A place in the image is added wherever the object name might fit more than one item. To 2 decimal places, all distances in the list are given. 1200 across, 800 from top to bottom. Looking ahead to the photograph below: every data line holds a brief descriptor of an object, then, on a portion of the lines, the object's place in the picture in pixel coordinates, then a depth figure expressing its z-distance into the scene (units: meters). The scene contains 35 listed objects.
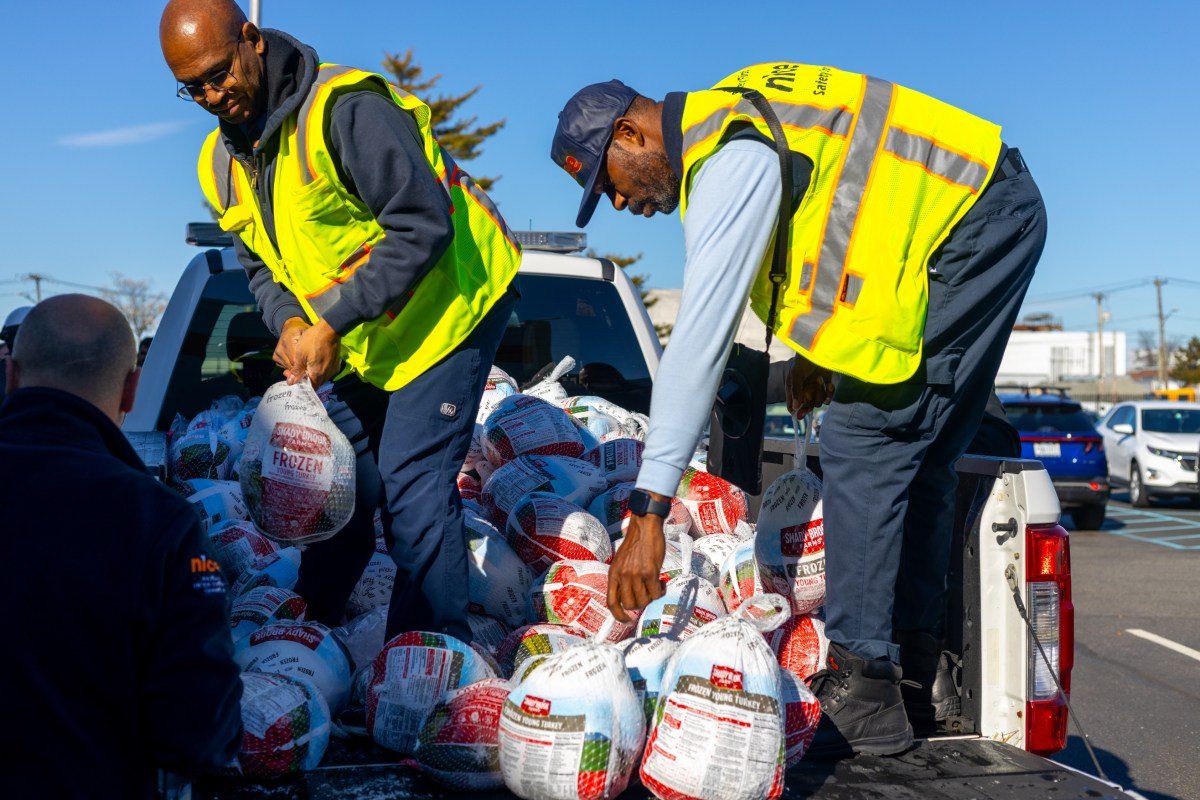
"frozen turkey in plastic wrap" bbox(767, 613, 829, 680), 3.23
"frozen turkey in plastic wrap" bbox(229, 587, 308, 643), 3.21
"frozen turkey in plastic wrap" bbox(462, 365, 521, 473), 4.61
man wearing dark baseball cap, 2.54
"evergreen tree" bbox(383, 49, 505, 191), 22.58
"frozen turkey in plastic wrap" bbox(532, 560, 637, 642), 3.33
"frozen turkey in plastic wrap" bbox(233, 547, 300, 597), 3.55
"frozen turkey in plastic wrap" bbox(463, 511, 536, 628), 3.53
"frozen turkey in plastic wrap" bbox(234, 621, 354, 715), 2.78
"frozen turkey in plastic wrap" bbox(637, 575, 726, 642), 3.09
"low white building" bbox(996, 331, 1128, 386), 68.31
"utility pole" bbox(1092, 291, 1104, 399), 72.94
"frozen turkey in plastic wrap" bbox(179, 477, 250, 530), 3.89
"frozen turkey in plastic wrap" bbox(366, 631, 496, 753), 2.65
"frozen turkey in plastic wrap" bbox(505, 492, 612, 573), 3.70
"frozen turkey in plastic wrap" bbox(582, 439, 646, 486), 4.46
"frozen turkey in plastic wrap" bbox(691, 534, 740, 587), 3.73
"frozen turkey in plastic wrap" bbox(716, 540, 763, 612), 3.47
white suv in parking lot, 18.44
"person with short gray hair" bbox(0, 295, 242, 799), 1.67
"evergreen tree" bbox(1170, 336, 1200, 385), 68.44
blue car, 15.29
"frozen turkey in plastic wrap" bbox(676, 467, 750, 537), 4.14
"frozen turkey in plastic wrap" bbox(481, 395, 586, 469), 4.42
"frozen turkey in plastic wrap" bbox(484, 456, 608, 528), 4.07
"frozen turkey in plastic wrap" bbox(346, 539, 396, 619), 3.65
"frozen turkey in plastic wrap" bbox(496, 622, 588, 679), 3.12
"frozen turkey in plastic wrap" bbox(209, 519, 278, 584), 3.71
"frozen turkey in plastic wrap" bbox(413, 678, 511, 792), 2.47
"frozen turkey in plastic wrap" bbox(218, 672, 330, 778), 2.43
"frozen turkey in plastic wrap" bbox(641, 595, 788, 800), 2.35
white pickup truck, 2.42
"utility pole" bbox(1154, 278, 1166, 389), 70.00
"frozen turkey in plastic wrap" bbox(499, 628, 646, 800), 2.36
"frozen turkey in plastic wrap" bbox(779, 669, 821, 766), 2.62
